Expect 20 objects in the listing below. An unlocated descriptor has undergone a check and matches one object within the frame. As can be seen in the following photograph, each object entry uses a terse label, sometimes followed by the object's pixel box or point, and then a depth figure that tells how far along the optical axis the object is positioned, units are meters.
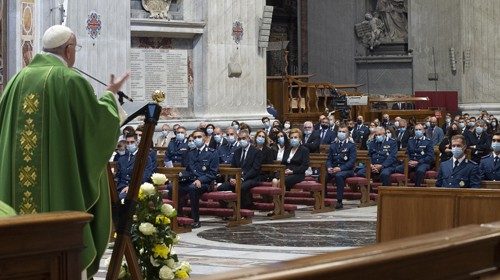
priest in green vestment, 7.21
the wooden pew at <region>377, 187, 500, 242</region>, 9.50
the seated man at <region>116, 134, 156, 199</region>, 17.84
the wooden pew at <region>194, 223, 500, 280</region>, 3.43
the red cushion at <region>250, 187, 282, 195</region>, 19.72
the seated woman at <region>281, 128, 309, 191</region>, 20.95
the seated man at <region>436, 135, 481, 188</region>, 14.63
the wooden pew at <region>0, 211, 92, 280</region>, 4.76
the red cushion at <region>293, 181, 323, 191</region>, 20.81
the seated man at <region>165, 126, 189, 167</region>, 20.76
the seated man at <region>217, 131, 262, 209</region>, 19.94
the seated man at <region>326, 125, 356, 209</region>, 21.81
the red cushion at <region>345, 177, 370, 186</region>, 22.21
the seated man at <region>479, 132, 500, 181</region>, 15.77
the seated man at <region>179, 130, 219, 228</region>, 18.78
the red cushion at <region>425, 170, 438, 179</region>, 23.48
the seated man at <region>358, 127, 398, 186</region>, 22.98
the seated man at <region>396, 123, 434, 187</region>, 23.55
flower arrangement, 8.75
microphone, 7.99
